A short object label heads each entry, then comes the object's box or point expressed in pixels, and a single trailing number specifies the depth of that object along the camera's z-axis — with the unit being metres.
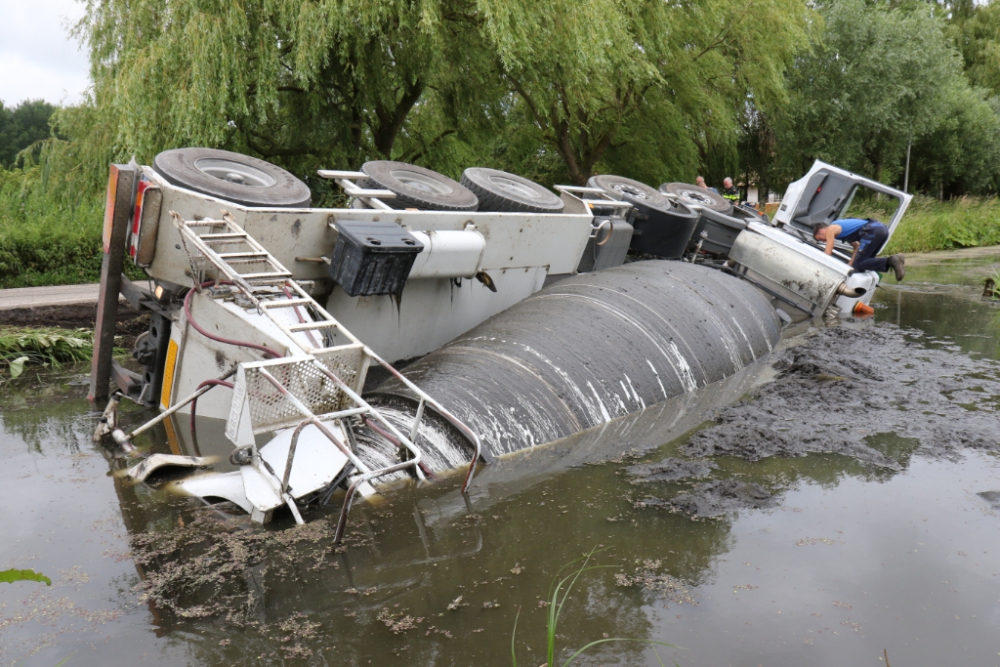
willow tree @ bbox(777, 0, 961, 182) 25.72
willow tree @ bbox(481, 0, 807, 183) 17.94
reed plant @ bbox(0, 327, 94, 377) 8.73
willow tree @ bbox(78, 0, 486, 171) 10.54
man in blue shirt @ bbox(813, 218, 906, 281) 11.45
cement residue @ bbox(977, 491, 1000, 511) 4.90
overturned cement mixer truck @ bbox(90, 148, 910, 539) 4.64
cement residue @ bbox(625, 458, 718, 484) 5.32
